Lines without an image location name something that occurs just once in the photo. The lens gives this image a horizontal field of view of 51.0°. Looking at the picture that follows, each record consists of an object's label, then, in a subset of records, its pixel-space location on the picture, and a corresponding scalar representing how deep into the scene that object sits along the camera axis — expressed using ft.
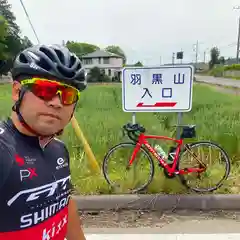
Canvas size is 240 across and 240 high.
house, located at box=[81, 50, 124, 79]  181.30
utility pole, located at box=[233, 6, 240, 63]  147.50
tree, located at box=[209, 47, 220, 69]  207.57
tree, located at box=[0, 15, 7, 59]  118.68
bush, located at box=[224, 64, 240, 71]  146.64
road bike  9.57
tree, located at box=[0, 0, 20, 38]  123.96
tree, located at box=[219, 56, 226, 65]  219.72
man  2.67
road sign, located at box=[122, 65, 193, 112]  9.96
